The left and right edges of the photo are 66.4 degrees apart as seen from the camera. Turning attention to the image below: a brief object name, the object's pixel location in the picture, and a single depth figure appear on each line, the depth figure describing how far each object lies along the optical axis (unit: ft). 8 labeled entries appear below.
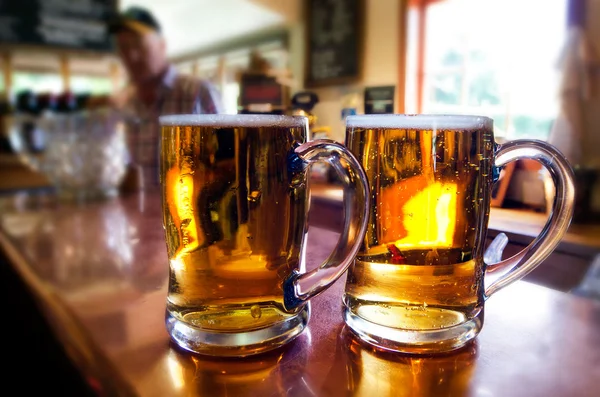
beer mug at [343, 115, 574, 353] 1.15
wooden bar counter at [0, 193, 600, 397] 0.99
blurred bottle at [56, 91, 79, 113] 7.86
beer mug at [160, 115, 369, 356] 1.13
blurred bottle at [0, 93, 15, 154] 7.63
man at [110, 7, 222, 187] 5.92
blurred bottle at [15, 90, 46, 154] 4.39
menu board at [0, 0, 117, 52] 9.06
